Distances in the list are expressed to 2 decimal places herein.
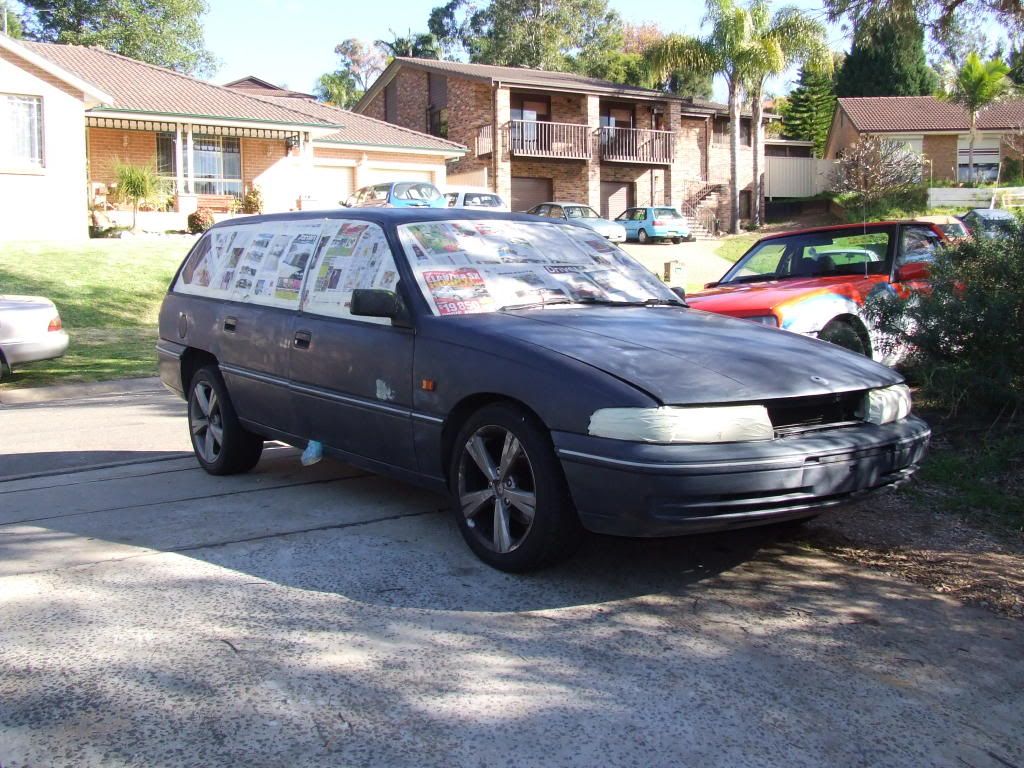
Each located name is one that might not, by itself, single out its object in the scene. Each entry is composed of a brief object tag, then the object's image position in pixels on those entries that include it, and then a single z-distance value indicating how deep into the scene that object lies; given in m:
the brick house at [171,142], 23.67
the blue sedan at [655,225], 33.19
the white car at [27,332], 11.04
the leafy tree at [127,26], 48.88
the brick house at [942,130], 42.45
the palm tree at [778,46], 34.88
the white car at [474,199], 26.67
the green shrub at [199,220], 25.72
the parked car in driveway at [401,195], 24.95
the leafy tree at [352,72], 75.38
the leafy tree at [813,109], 52.22
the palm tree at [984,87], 34.38
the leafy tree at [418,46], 65.25
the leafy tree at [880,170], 35.31
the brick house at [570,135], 36.69
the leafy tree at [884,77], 48.41
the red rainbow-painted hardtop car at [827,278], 8.00
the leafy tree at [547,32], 57.19
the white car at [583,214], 29.02
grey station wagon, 4.03
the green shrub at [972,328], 6.20
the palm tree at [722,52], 35.03
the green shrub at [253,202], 28.20
